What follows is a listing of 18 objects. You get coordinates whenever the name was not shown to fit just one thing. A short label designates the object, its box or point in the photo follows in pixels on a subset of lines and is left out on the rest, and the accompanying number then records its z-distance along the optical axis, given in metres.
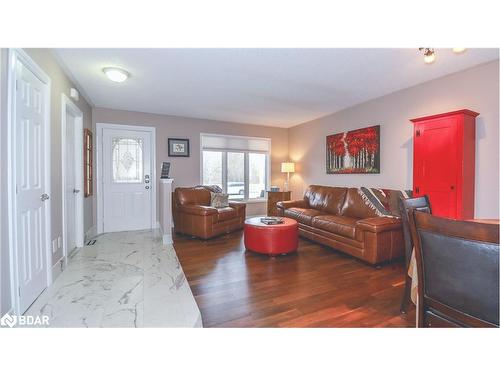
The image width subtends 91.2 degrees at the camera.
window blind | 5.47
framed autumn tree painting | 4.05
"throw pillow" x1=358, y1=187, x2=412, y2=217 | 3.37
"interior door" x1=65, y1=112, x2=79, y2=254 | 3.31
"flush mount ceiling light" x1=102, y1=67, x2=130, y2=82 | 2.88
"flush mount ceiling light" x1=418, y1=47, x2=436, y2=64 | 2.38
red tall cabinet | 2.72
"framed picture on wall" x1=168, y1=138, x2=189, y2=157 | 5.05
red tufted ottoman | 3.24
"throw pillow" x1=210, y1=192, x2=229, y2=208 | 4.77
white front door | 4.62
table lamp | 5.79
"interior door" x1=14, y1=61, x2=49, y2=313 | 1.85
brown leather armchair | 4.07
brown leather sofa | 2.93
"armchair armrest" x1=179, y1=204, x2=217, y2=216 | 4.03
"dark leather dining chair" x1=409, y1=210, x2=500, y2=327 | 0.97
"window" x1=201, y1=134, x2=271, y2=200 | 5.53
